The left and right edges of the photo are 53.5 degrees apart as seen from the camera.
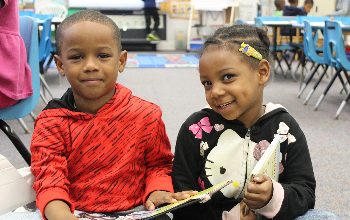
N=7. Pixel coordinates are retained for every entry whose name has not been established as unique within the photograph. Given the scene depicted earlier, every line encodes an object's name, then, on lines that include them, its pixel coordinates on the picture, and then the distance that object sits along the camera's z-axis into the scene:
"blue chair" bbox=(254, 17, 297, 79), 4.16
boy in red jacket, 0.87
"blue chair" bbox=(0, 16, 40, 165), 1.16
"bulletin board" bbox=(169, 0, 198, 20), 7.81
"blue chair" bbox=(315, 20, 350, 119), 2.70
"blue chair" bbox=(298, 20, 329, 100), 3.28
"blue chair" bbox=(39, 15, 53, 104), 3.04
